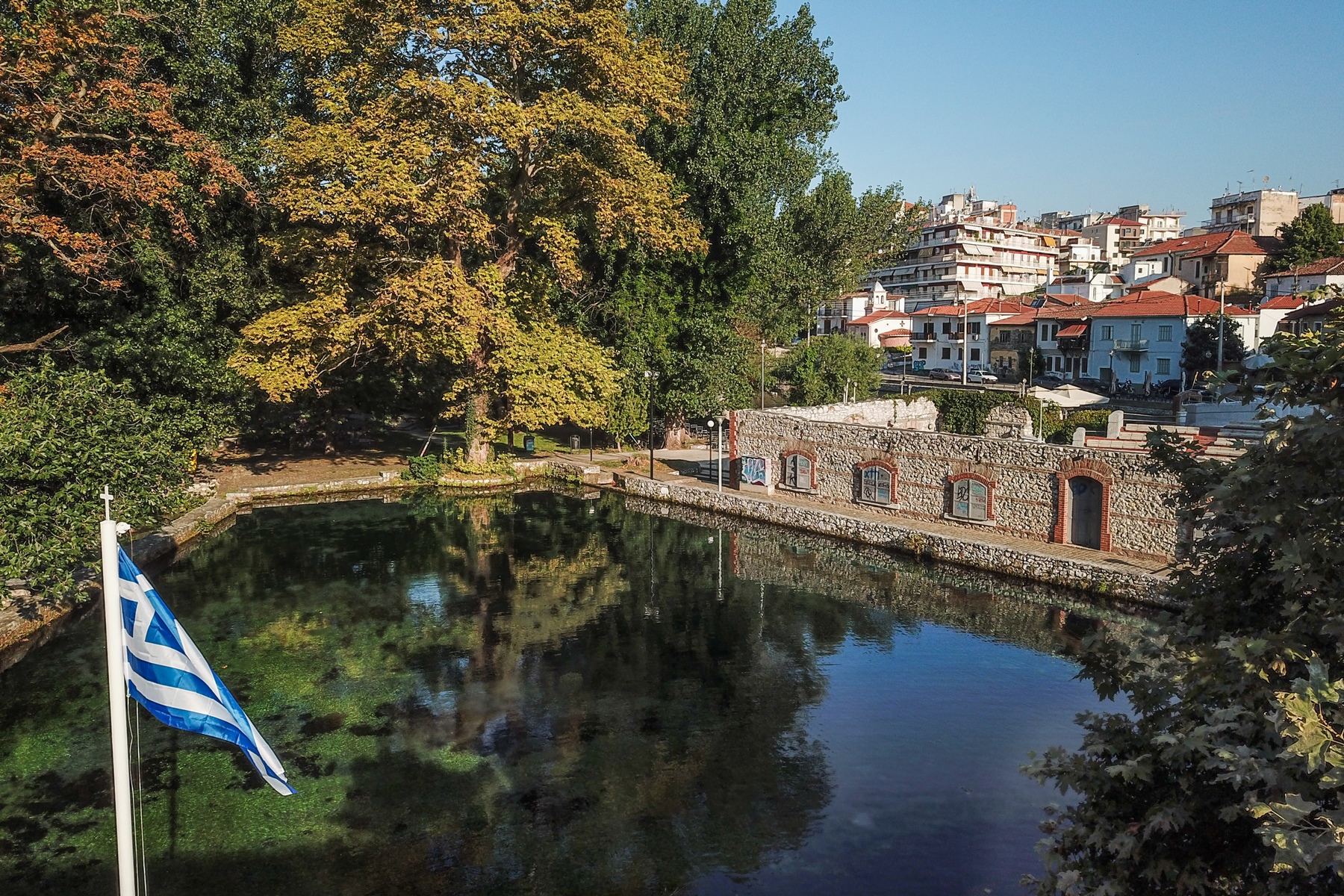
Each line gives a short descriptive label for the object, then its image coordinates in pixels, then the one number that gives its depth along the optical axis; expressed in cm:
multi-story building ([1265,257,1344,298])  6347
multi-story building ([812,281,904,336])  11326
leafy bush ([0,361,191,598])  1883
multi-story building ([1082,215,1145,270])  12850
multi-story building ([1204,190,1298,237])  9681
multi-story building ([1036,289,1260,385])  6225
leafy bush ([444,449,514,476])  4019
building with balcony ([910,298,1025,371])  8269
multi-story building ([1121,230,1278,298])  7662
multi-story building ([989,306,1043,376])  7719
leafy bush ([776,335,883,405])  5028
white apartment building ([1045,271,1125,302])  9075
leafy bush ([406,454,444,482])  4019
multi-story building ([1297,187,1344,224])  9312
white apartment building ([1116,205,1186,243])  13850
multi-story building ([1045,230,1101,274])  11638
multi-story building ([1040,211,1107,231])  15175
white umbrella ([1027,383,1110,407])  4100
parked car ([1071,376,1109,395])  6506
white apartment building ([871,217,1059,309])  11775
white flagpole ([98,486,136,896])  708
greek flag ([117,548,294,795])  781
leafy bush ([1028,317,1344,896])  589
